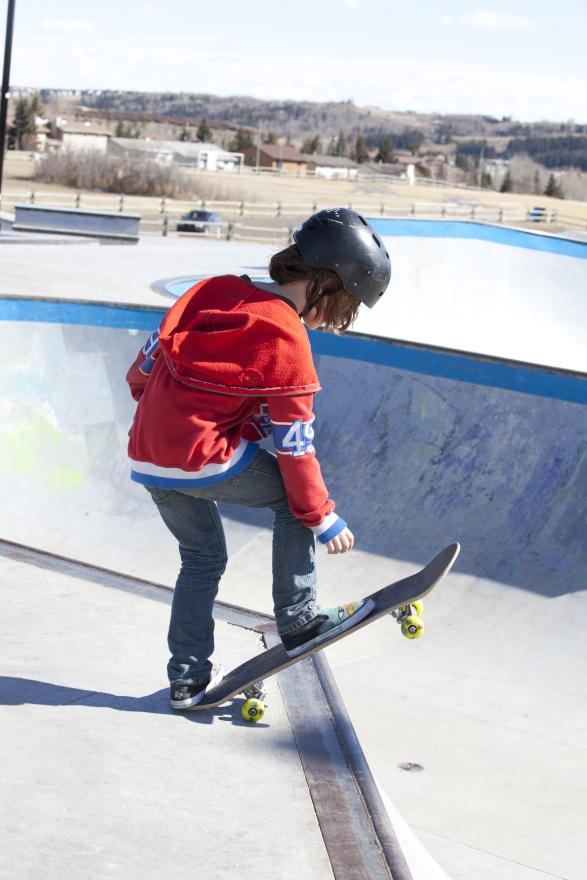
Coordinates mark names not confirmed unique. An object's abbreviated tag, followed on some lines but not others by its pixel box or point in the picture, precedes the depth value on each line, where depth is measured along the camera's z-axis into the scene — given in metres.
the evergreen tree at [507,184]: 126.69
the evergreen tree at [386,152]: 159.60
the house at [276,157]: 142.38
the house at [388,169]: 146.31
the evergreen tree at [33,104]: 112.94
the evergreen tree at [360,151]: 161.68
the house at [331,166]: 141.45
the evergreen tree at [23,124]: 111.75
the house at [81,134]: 125.75
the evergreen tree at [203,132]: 154.12
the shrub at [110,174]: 73.94
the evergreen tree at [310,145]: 166.25
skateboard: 3.17
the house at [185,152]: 118.08
